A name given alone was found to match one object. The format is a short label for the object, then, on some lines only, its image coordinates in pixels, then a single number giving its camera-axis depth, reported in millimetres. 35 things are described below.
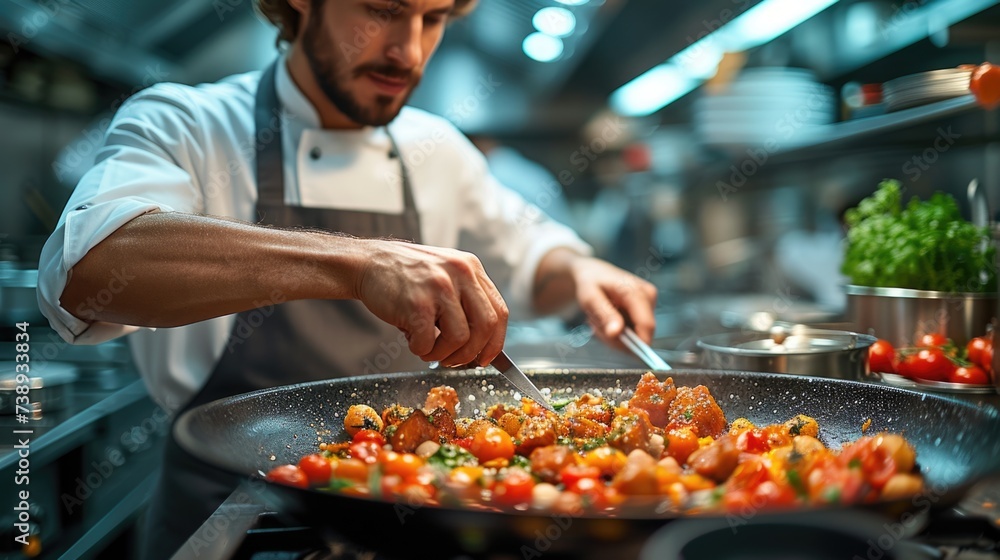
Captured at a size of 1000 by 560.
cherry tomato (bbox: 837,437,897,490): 806
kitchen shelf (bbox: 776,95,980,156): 1725
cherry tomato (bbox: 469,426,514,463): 1019
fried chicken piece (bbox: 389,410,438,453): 1053
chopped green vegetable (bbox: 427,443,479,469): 997
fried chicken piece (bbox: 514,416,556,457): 1061
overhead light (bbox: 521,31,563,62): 3990
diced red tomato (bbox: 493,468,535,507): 807
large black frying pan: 667
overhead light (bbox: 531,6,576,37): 3263
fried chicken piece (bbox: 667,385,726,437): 1146
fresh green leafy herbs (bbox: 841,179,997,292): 1636
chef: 1111
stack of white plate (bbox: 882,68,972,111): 1639
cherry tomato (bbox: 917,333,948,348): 1558
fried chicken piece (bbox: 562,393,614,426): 1187
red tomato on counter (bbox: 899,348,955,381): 1450
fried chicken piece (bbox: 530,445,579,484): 936
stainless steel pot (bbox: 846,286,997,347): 1602
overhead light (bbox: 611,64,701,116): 4086
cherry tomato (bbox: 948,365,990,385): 1410
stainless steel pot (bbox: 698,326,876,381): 1367
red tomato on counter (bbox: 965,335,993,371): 1422
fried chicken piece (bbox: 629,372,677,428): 1199
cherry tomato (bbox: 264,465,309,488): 771
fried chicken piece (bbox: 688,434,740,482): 942
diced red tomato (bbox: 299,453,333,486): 860
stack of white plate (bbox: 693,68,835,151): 3117
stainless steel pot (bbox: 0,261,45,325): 2502
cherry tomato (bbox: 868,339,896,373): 1562
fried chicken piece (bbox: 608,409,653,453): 1029
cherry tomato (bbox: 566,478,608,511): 783
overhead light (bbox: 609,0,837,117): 2561
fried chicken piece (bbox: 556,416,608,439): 1123
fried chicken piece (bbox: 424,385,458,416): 1208
